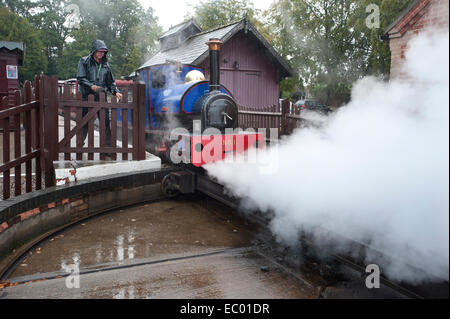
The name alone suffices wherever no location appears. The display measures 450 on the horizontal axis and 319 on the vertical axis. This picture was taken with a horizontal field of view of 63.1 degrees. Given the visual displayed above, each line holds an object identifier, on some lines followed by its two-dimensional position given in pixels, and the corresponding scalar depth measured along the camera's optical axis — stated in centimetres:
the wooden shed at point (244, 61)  1422
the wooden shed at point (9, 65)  1259
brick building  848
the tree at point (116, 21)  4678
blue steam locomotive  513
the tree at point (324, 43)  2169
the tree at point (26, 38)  4075
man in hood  564
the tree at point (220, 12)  2498
